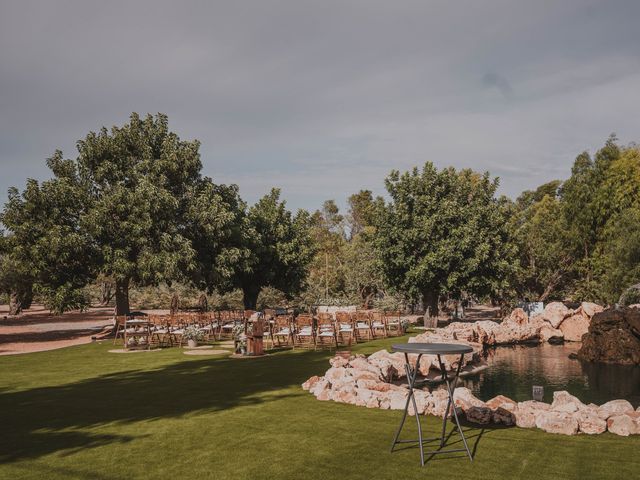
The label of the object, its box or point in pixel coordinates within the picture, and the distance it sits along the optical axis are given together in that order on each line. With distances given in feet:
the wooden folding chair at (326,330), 56.59
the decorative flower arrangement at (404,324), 77.82
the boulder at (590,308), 77.13
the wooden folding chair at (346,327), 62.18
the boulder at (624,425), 23.77
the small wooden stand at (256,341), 51.70
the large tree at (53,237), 74.23
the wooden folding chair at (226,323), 74.49
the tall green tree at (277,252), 105.91
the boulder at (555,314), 78.12
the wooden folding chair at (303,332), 58.18
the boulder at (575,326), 75.92
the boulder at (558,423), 23.94
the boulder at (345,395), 29.84
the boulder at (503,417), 25.76
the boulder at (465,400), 27.30
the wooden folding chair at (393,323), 74.51
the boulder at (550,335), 75.41
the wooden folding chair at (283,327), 59.52
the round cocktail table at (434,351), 19.78
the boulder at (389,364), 38.04
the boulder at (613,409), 24.85
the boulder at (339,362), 37.14
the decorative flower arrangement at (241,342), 52.37
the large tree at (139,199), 76.23
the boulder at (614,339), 55.47
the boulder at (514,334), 72.59
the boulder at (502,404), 26.50
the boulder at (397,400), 28.43
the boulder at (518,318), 79.05
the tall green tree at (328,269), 143.23
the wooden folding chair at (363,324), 66.69
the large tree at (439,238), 85.30
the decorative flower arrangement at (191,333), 61.36
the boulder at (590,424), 24.02
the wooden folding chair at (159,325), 63.00
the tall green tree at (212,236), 85.61
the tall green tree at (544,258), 121.29
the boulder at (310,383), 33.55
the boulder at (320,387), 31.53
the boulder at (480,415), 26.09
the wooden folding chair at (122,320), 58.70
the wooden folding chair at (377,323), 68.86
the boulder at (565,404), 25.57
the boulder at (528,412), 25.22
